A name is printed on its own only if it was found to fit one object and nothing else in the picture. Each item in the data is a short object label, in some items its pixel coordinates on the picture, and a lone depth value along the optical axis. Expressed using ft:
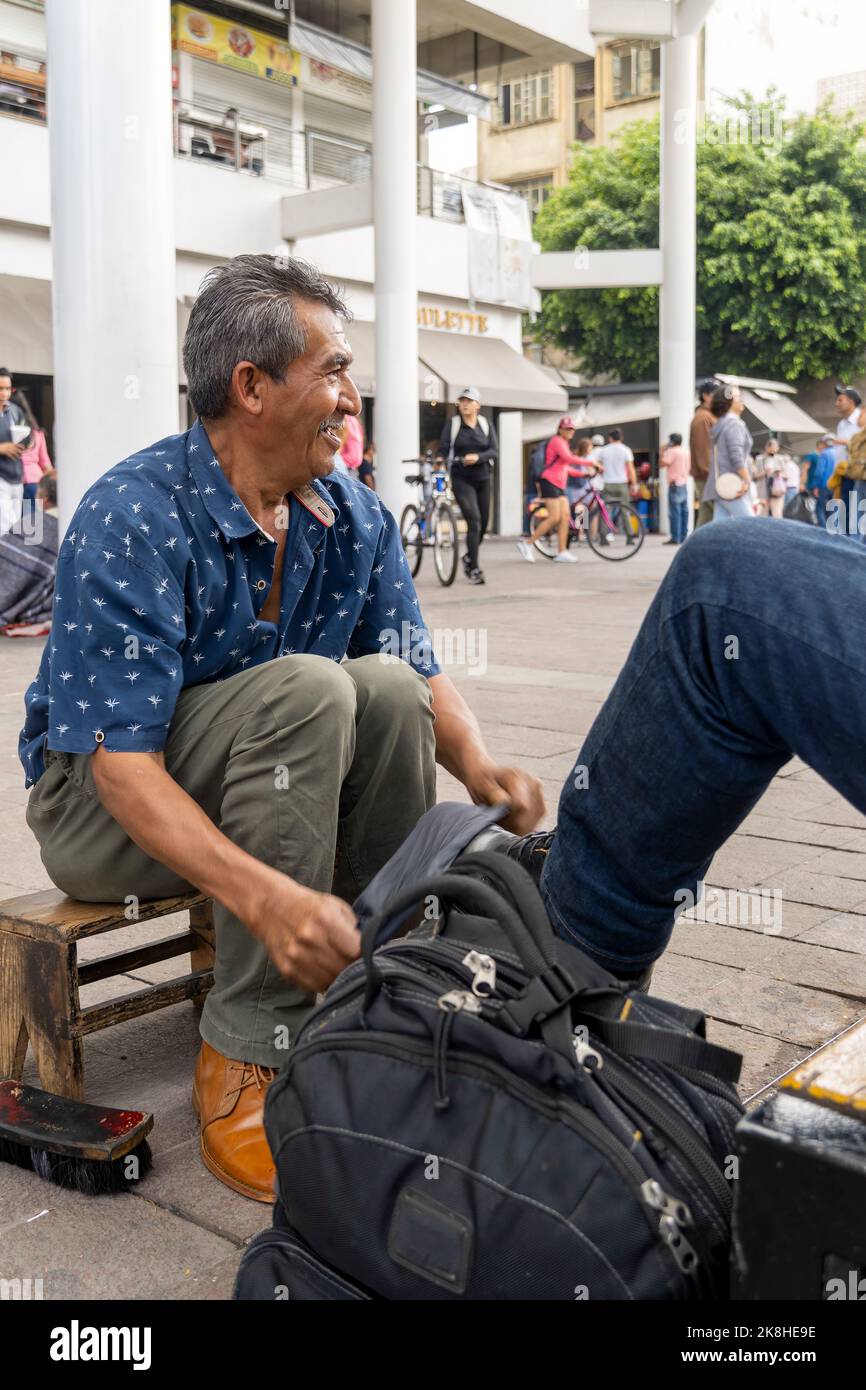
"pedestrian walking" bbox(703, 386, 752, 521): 37.76
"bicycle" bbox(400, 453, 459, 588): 42.70
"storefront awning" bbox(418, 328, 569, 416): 76.64
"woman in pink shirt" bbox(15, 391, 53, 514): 34.45
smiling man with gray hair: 6.77
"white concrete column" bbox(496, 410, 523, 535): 86.38
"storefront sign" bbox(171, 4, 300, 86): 65.87
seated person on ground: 30.32
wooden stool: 7.16
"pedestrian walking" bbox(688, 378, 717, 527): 41.78
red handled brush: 6.64
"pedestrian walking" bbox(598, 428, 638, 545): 82.79
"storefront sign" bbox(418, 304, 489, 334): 77.77
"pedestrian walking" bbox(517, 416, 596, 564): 52.70
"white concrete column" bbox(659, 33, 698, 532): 71.92
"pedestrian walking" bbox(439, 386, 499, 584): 41.93
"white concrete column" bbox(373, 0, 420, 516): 54.13
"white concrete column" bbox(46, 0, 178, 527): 22.49
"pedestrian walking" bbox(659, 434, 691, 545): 69.67
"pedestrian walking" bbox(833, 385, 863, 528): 38.75
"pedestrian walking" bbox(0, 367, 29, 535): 32.30
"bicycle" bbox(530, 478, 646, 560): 57.77
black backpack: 4.34
